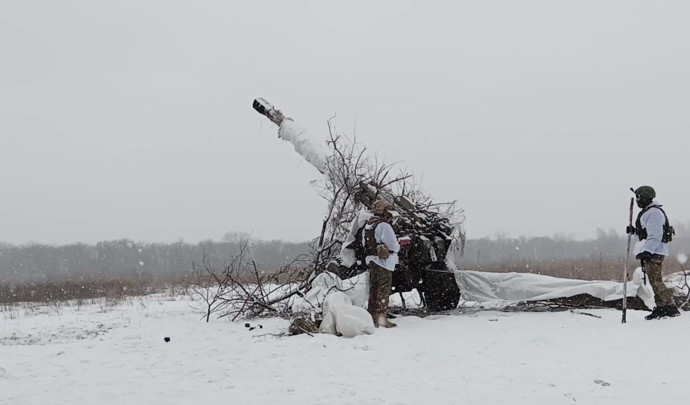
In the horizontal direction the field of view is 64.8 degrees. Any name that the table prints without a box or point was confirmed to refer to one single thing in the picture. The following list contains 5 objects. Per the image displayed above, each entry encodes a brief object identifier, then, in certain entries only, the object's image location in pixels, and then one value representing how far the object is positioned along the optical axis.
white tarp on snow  8.30
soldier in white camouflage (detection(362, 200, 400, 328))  7.86
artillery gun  8.89
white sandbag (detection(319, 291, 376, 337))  6.81
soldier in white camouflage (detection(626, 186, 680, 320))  7.42
